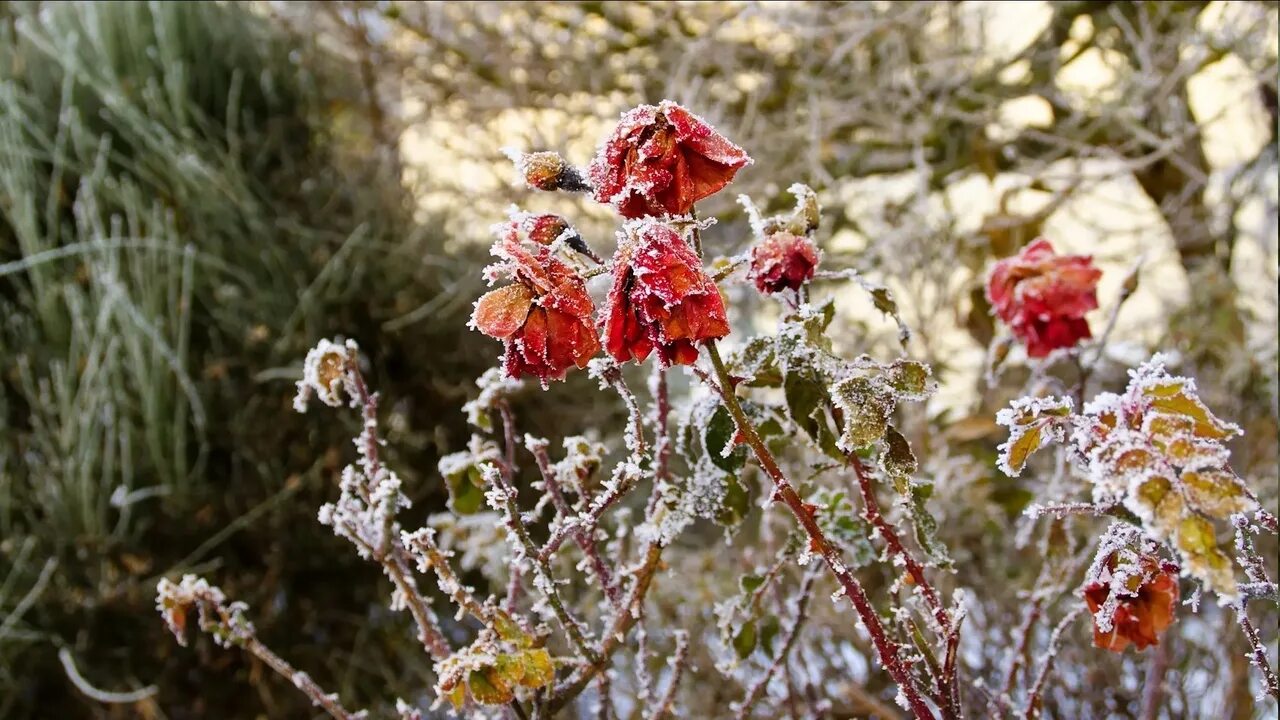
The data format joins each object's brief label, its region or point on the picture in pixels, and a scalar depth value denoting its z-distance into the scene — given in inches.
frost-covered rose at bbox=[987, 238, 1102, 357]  35.9
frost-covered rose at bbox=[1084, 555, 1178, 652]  23.3
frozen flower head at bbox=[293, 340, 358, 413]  27.2
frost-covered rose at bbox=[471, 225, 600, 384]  19.5
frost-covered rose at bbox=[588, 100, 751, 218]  19.3
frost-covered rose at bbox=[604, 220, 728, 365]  18.1
